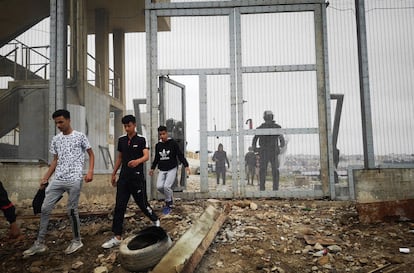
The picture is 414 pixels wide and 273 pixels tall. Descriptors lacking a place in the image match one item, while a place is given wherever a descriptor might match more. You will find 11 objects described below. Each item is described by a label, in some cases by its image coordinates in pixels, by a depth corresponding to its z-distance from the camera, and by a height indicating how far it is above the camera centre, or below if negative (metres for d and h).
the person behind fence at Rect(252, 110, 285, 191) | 7.67 +0.05
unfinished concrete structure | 7.55 +1.70
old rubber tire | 4.16 -1.24
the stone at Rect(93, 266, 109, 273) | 4.30 -1.48
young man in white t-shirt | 4.72 -0.29
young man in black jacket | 6.42 -0.20
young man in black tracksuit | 4.94 -0.33
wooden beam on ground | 3.95 -1.24
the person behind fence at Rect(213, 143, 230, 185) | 7.71 -0.24
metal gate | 7.64 +1.33
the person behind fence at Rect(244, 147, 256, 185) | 7.70 -0.30
